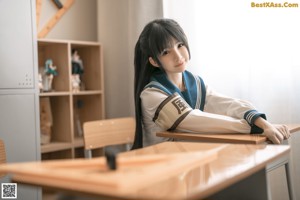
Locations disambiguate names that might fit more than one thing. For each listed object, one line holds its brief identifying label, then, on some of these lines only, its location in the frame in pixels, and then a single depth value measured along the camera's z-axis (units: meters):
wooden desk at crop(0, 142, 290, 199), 0.77
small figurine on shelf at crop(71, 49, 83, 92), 3.35
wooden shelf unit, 3.26
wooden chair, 2.26
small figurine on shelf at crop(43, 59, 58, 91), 3.22
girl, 1.89
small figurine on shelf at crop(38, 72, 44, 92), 3.13
